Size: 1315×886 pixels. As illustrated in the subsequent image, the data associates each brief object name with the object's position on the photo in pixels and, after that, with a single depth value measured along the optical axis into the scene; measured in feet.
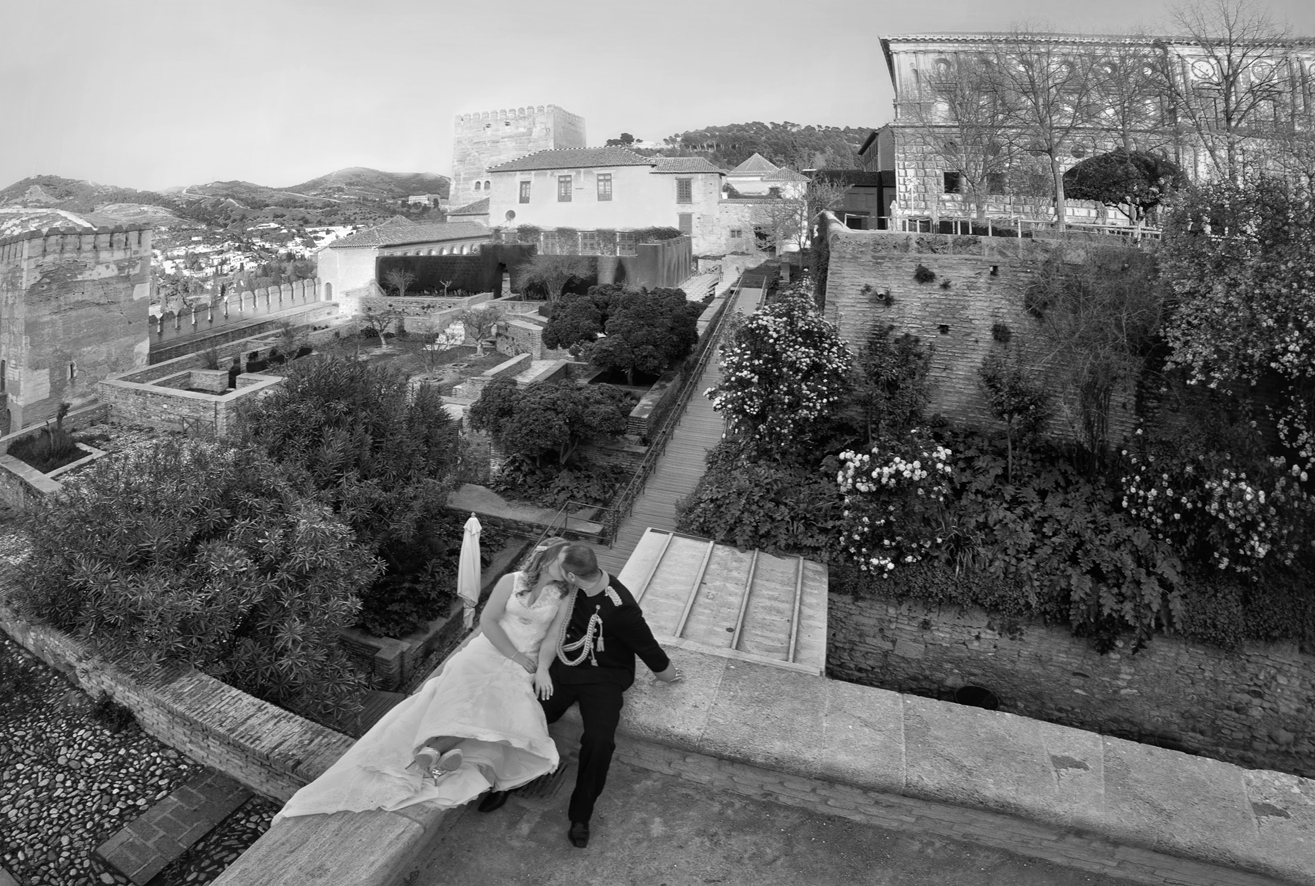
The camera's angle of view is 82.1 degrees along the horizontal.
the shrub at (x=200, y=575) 16.72
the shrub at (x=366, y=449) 27.89
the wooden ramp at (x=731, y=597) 22.48
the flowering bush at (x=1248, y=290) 26.61
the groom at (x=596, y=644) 11.25
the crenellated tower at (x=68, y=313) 56.80
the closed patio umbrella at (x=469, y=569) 23.57
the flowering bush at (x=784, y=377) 34.99
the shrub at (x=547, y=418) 40.57
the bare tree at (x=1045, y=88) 51.88
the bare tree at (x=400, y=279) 93.86
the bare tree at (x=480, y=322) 71.61
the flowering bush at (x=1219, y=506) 27.61
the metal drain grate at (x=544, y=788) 10.93
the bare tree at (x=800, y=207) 88.79
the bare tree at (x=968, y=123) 56.03
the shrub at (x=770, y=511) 31.76
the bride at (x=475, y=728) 9.68
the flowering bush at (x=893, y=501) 30.81
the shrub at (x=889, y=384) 35.99
